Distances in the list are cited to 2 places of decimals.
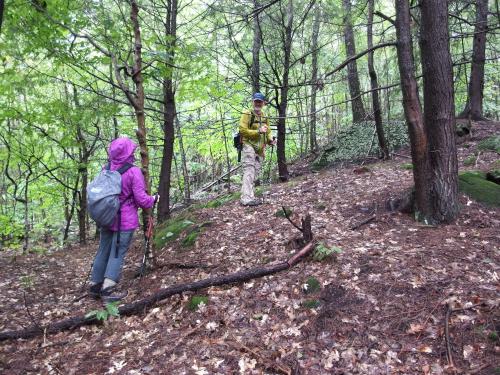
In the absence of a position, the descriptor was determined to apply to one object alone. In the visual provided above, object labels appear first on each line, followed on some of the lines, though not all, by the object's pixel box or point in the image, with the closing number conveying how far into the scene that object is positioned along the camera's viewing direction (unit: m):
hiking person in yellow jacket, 8.18
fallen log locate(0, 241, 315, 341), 4.83
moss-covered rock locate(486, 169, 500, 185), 7.17
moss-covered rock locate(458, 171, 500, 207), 6.40
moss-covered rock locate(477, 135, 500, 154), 9.73
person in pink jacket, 5.41
